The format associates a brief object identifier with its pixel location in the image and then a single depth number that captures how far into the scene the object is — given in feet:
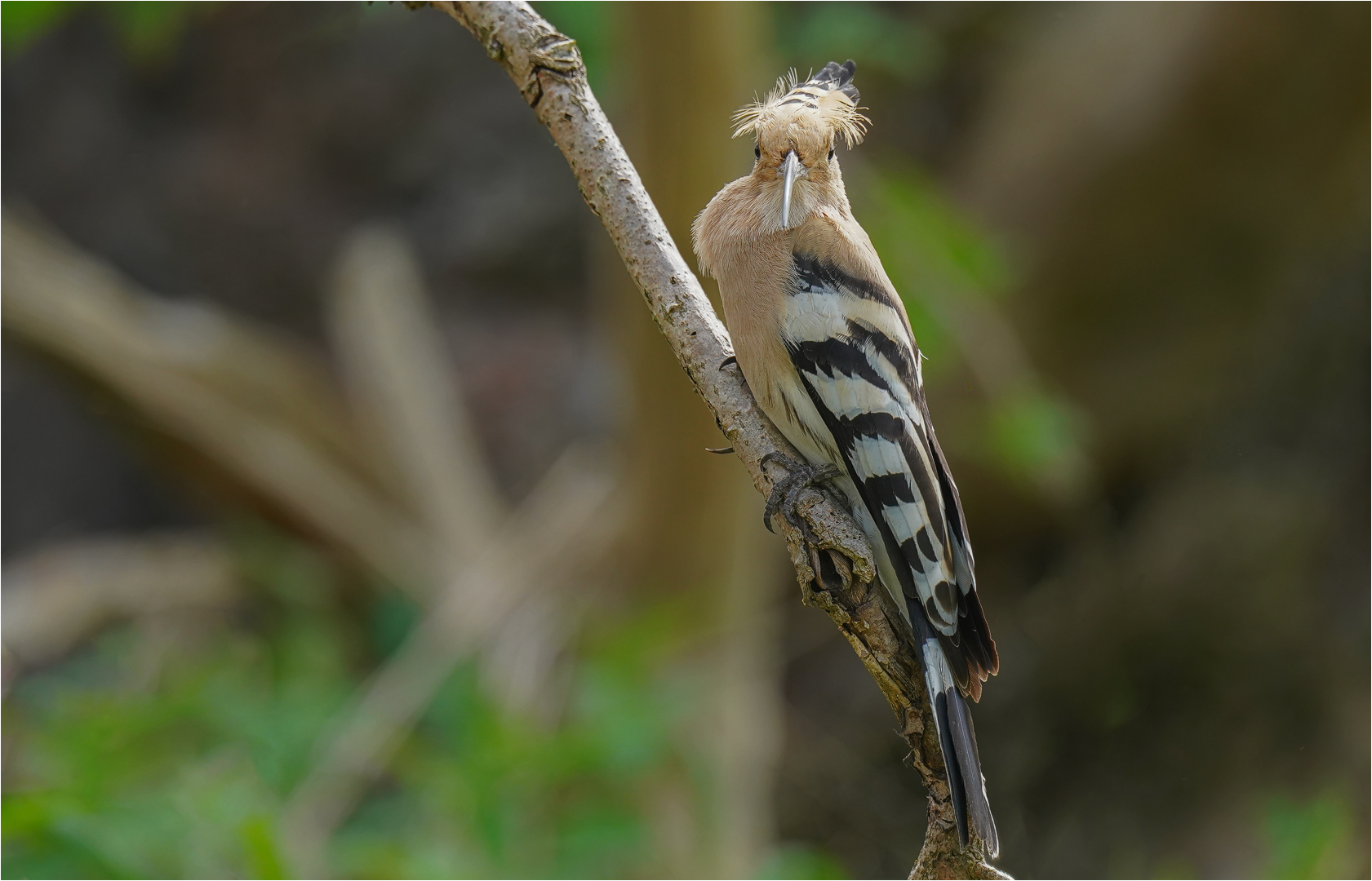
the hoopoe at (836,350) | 20.85
